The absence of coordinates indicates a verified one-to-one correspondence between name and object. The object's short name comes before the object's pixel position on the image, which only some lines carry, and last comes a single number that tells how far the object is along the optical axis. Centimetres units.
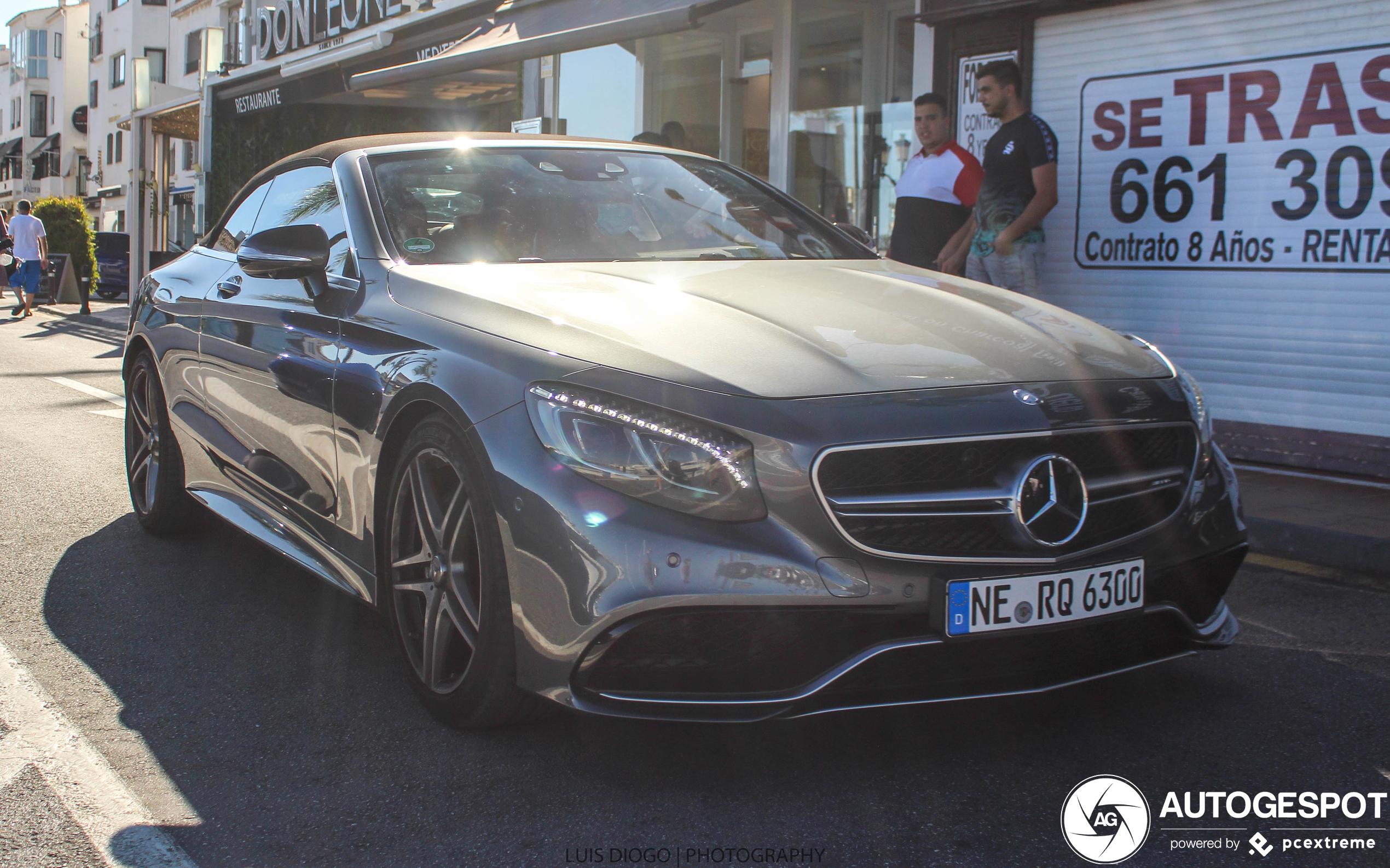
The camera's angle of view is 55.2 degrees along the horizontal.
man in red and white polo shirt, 777
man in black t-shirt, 716
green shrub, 2698
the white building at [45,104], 6138
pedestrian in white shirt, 2055
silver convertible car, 250
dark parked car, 2917
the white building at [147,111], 2206
